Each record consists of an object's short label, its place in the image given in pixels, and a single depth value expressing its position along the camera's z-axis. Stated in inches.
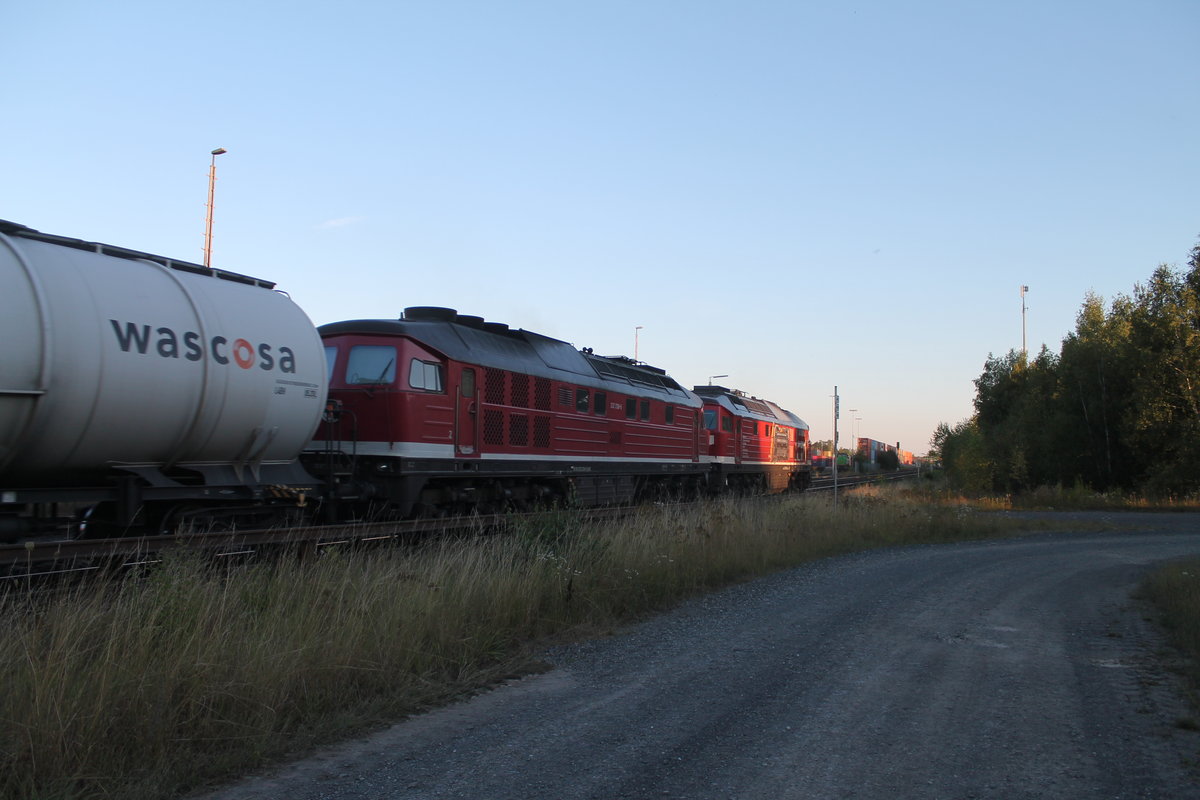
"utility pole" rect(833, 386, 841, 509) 746.7
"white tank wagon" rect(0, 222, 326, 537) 302.5
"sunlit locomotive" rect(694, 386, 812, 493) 1104.8
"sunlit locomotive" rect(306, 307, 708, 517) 502.0
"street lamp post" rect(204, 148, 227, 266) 887.7
